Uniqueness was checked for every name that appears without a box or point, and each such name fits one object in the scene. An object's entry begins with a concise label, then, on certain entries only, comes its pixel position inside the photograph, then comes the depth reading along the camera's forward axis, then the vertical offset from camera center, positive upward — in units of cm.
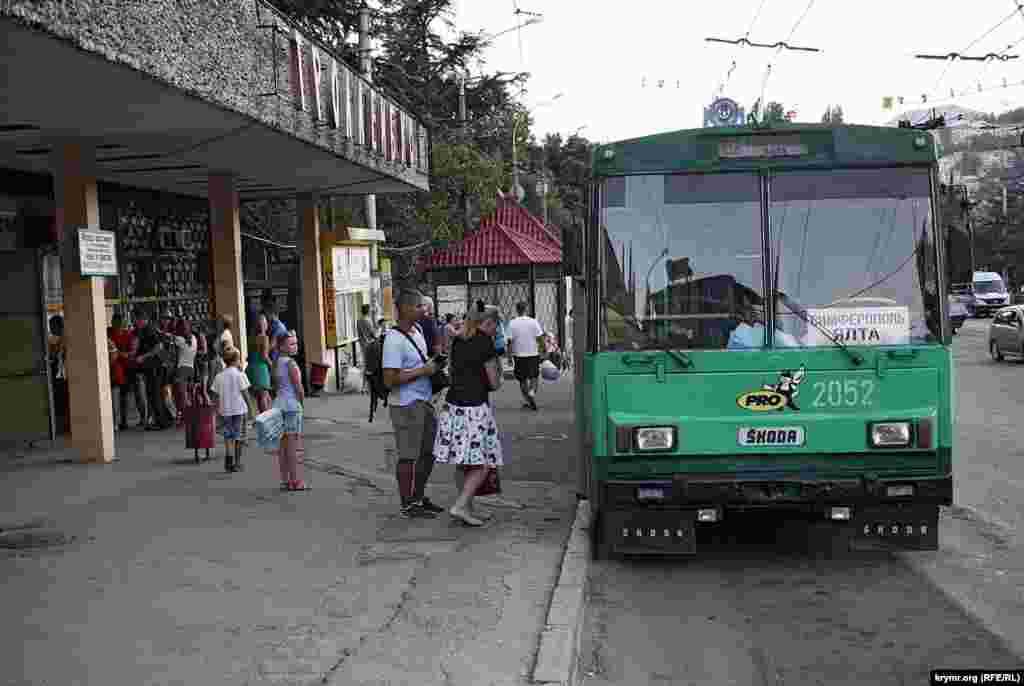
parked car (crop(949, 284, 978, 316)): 6484 -174
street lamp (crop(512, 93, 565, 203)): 4267 +440
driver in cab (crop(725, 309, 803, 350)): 847 -41
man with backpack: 1031 -94
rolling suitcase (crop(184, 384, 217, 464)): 1445 -148
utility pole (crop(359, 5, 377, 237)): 2692 +522
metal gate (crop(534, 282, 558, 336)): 3188 -50
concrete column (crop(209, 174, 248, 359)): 1983 +64
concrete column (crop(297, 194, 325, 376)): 2512 +20
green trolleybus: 838 -41
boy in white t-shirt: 1344 -111
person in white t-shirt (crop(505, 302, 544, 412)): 2177 -114
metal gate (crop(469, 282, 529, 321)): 3053 -20
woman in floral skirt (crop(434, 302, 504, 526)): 1019 -105
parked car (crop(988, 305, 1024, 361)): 3145 -174
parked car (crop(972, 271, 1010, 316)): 6444 -140
